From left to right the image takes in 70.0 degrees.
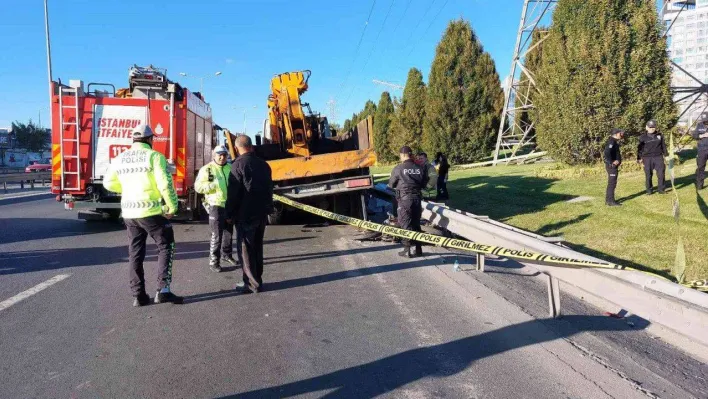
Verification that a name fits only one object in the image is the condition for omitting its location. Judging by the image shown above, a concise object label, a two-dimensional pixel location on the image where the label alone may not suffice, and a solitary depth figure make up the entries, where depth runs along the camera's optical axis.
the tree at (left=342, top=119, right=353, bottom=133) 73.85
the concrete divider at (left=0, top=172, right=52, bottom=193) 25.17
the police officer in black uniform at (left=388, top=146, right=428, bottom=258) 7.85
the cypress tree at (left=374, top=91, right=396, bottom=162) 44.34
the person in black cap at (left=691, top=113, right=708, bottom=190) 10.12
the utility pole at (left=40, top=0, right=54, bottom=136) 23.97
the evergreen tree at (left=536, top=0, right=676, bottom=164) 13.75
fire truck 10.57
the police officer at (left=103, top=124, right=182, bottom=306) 5.27
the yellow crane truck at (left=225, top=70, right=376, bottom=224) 10.21
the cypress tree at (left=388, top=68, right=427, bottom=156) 33.50
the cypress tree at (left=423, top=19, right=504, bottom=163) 26.66
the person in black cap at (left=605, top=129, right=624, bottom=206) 10.31
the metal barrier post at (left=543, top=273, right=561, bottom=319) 4.75
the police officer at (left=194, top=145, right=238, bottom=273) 7.13
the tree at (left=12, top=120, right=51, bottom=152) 75.88
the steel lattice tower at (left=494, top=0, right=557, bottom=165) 23.00
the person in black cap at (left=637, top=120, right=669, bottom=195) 10.54
